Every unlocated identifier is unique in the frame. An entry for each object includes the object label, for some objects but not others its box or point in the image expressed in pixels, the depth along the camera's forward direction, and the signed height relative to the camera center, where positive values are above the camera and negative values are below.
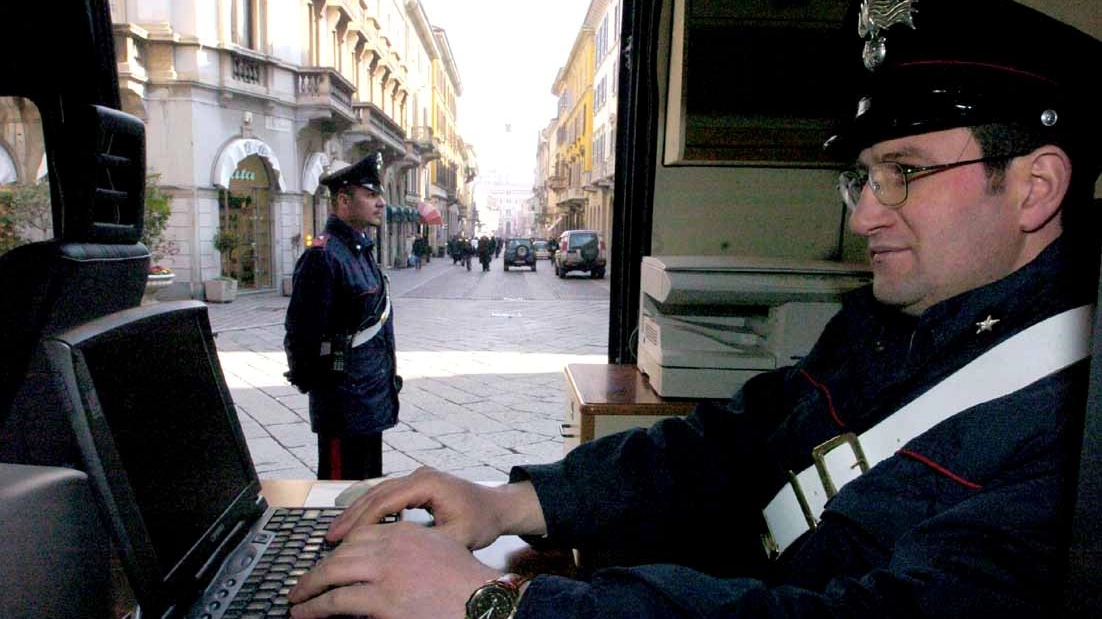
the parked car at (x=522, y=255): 23.86 -0.91
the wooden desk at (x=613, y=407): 1.97 -0.47
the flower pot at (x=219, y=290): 11.50 -1.12
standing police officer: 2.65 -0.42
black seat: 1.15 -0.08
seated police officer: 0.65 -0.21
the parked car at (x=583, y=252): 19.23 -0.63
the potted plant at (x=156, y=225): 8.18 -0.11
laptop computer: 0.71 -0.28
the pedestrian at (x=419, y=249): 23.82 -0.88
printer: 1.93 -0.23
